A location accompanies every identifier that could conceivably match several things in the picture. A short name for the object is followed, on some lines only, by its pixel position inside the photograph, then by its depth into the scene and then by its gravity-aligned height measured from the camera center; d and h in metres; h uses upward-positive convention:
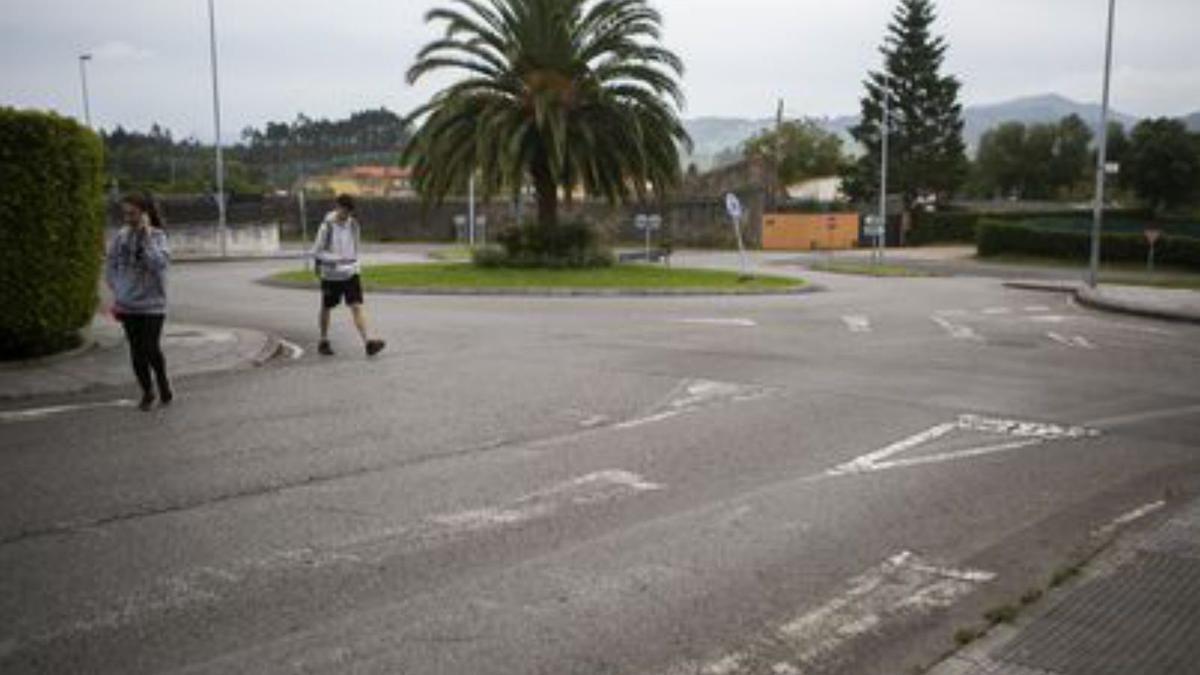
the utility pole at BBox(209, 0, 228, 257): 46.70 +1.84
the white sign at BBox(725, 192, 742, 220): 31.33 -0.34
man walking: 13.76 -0.81
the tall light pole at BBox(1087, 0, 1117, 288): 32.31 +0.79
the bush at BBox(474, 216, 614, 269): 31.86 -1.48
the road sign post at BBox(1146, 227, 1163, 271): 46.12 -1.76
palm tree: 30.47 +2.31
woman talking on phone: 10.07 -0.80
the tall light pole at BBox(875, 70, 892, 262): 53.22 +1.71
